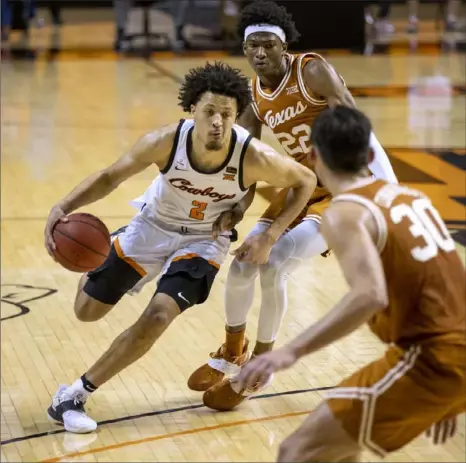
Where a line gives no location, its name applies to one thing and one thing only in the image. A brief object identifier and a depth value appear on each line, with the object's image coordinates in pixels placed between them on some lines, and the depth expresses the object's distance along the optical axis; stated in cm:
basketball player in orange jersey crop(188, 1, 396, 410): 1028
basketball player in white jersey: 967
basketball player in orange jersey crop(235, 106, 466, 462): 683
